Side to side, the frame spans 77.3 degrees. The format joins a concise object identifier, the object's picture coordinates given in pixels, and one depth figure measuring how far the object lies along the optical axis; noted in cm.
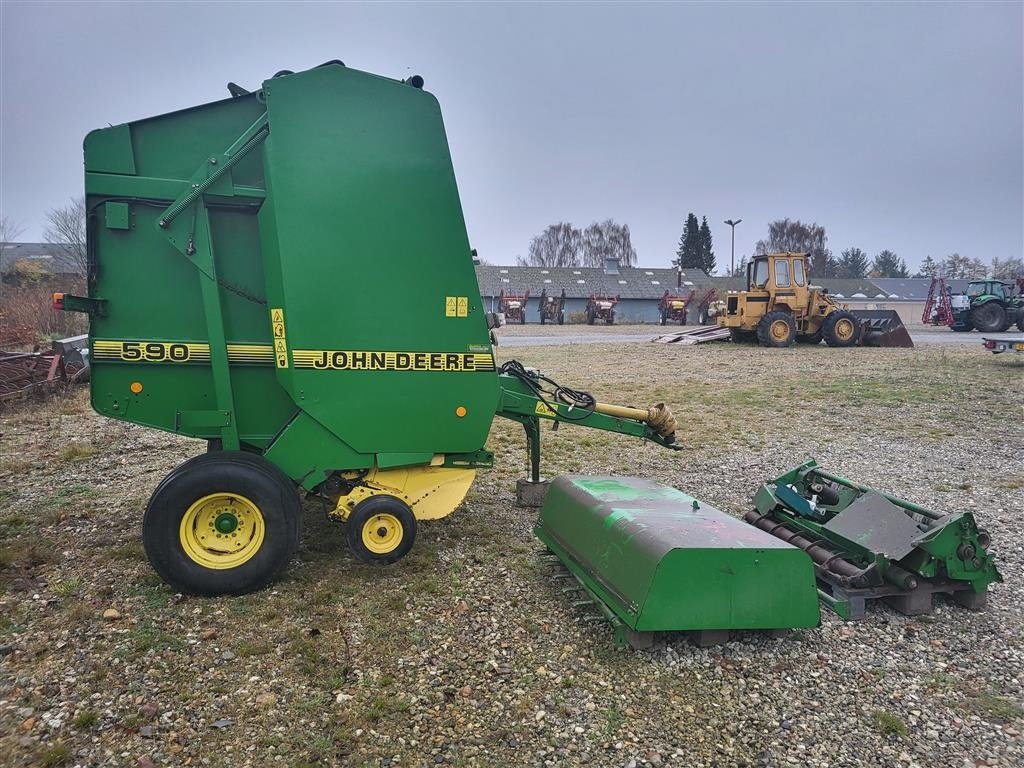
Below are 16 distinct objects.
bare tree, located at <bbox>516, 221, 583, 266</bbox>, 8150
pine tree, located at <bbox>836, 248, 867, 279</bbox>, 8588
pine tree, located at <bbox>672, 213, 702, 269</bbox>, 7594
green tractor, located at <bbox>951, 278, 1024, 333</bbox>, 2716
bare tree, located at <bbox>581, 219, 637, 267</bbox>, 8100
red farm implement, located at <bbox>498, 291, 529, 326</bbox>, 4297
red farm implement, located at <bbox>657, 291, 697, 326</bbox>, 4528
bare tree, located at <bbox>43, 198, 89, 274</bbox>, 3528
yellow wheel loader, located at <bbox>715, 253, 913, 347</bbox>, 2003
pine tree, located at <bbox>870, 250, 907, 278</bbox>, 8769
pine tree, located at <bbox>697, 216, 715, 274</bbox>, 7594
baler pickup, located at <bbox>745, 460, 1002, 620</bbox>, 397
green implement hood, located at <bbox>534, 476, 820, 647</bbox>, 334
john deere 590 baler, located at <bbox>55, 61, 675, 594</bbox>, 411
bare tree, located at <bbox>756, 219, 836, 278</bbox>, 7456
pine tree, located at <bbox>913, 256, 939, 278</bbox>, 8160
